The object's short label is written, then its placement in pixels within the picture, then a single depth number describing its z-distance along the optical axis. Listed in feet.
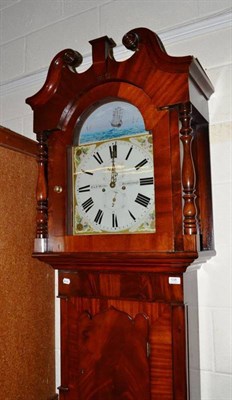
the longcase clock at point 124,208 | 3.12
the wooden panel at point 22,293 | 3.80
